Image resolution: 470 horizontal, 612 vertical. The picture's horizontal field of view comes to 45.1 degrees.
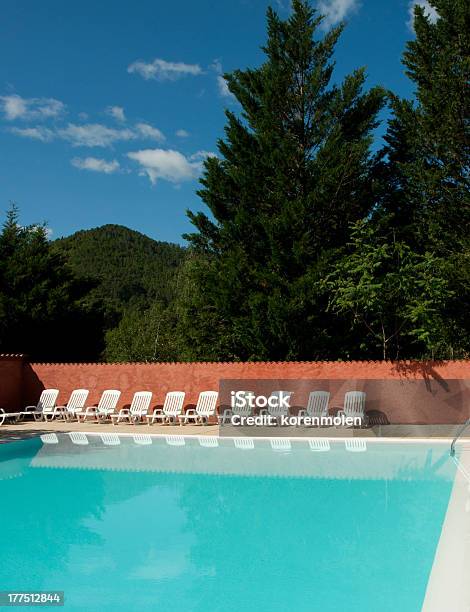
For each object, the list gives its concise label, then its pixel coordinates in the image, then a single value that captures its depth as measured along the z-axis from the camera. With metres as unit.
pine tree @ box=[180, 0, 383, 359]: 20.80
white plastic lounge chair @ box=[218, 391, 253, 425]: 16.14
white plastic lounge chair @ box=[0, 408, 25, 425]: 17.31
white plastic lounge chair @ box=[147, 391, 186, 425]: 16.83
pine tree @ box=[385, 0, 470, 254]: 20.11
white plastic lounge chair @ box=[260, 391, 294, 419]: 16.08
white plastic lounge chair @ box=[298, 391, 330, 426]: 15.79
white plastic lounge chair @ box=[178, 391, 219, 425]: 16.44
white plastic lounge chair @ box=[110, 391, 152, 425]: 17.06
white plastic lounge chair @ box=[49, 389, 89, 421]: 17.98
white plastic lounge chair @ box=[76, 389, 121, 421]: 17.64
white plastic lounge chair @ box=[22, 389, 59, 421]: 18.17
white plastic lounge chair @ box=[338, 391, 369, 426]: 15.54
